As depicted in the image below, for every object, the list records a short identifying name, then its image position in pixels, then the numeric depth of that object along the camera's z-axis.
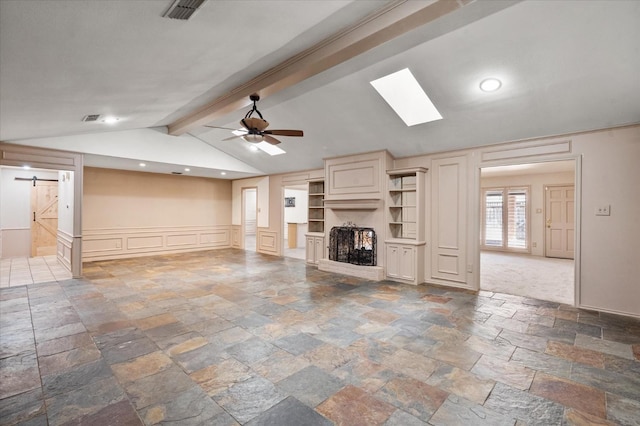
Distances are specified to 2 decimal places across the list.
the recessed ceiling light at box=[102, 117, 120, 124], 4.91
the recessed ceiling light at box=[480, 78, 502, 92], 3.62
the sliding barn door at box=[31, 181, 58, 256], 8.45
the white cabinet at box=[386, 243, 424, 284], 5.69
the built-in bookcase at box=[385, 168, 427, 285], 5.75
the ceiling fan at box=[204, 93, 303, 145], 3.95
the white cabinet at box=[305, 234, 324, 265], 7.59
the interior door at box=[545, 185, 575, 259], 8.98
